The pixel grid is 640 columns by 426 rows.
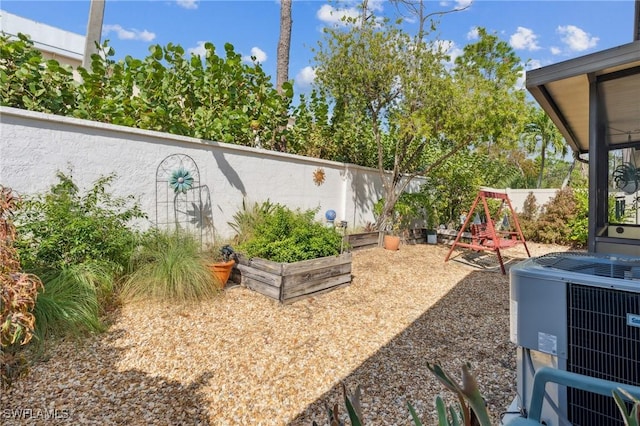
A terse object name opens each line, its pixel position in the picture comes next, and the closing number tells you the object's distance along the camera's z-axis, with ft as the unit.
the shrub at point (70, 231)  9.10
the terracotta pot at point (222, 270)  12.25
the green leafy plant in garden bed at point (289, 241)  12.82
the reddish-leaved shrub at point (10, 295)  4.84
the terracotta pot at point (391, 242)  23.00
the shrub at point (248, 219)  16.10
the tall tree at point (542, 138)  46.64
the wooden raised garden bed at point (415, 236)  26.23
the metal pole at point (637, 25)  11.39
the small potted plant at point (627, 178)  8.68
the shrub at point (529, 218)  29.57
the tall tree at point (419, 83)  18.75
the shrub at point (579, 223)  26.53
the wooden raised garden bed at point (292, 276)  11.85
